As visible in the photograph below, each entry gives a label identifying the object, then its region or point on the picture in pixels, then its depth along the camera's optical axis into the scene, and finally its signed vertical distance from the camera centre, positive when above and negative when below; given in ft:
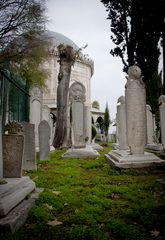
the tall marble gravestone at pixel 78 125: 27.35 +0.61
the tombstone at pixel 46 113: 36.87 +3.10
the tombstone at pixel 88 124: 36.53 +1.01
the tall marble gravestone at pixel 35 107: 30.99 +3.61
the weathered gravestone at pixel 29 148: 17.37 -1.57
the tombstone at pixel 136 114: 18.28 +1.39
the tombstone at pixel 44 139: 23.28 -1.08
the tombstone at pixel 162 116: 23.62 +1.57
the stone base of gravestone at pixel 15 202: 7.20 -3.10
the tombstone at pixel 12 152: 11.65 -1.30
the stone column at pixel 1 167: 10.16 -1.87
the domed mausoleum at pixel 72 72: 81.70 +26.31
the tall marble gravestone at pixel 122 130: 26.10 -0.10
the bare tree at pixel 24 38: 36.06 +17.83
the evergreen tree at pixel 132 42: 28.89 +13.65
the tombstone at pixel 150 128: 33.11 +0.18
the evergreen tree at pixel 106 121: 96.73 +4.10
